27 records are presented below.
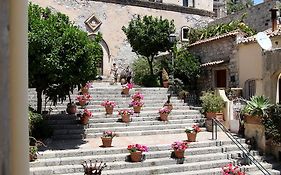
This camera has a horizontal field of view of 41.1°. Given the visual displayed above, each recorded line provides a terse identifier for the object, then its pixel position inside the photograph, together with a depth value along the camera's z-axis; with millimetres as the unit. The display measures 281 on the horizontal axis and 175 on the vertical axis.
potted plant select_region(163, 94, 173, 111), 16656
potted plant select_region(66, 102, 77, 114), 15322
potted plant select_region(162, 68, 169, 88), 20462
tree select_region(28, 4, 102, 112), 11484
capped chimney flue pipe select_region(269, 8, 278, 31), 18997
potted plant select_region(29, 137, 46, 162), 10583
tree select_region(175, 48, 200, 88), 20859
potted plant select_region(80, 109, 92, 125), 14359
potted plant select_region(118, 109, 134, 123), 15164
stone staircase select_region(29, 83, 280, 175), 10945
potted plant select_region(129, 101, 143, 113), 16219
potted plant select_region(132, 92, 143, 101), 17047
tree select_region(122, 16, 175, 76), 21922
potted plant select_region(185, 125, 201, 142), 13086
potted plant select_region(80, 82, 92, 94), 17312
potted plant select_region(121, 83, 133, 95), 18191
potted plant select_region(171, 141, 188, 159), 11750
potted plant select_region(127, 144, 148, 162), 11312
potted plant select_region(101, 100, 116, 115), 15664
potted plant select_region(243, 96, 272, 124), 13031
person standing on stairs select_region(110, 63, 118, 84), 26517
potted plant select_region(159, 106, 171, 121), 15773
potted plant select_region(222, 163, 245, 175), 10562
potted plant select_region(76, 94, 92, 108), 16266
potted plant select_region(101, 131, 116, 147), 12180
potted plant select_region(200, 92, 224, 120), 15836
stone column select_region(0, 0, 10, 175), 3203
